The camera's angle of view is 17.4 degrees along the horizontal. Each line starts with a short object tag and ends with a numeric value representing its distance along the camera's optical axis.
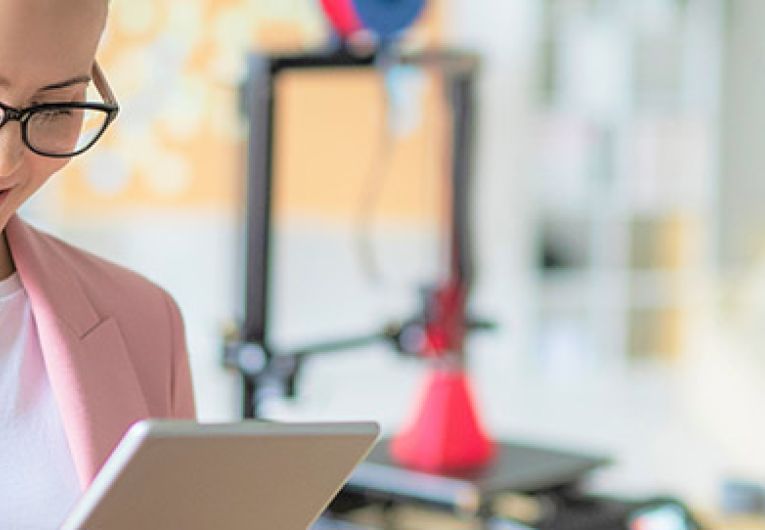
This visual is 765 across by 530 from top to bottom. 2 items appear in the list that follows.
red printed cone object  3.17
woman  2.01
